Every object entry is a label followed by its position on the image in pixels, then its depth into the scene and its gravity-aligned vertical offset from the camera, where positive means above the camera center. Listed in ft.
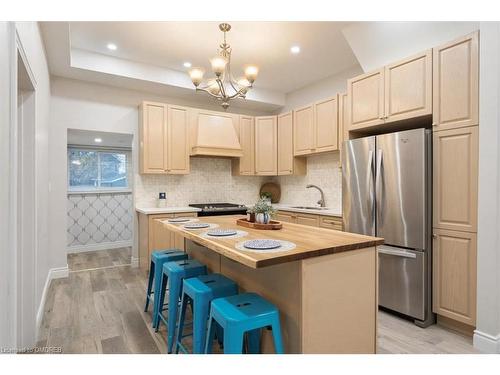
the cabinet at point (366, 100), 10.00 +2.99
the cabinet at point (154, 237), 13.25 -2.45
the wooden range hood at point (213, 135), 14.99 +2.57
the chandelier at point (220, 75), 8.55 +3.38
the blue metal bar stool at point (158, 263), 8.35 -2.41
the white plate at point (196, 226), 7.86 -1.14
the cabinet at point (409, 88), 8.70 +2.99
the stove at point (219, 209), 14.43 -1.28
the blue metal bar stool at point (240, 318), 4.99 -2.35
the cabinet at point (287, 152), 15.83 +1.73
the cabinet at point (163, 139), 14.06 +2.20
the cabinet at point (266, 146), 16.69 +2.18
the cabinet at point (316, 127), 13.21 +2.73
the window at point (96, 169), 18.67 +0.93
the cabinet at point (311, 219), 12.07 -1.60
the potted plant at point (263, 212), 7.95 -0.76
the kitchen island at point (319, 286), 5.35 -2.04
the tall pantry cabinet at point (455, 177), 7.71 +0.21
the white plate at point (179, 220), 9.07 -1.15
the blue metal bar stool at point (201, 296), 6.21 -2.46
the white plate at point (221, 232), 6.76 -1.15
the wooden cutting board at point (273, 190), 18.26 -0.38
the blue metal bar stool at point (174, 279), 7.09 -2.51
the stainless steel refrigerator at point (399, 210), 8.59 -0.82
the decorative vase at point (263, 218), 7.95 -0.92
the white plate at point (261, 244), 5.45 -1.17
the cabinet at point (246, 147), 16.76 +2.13
